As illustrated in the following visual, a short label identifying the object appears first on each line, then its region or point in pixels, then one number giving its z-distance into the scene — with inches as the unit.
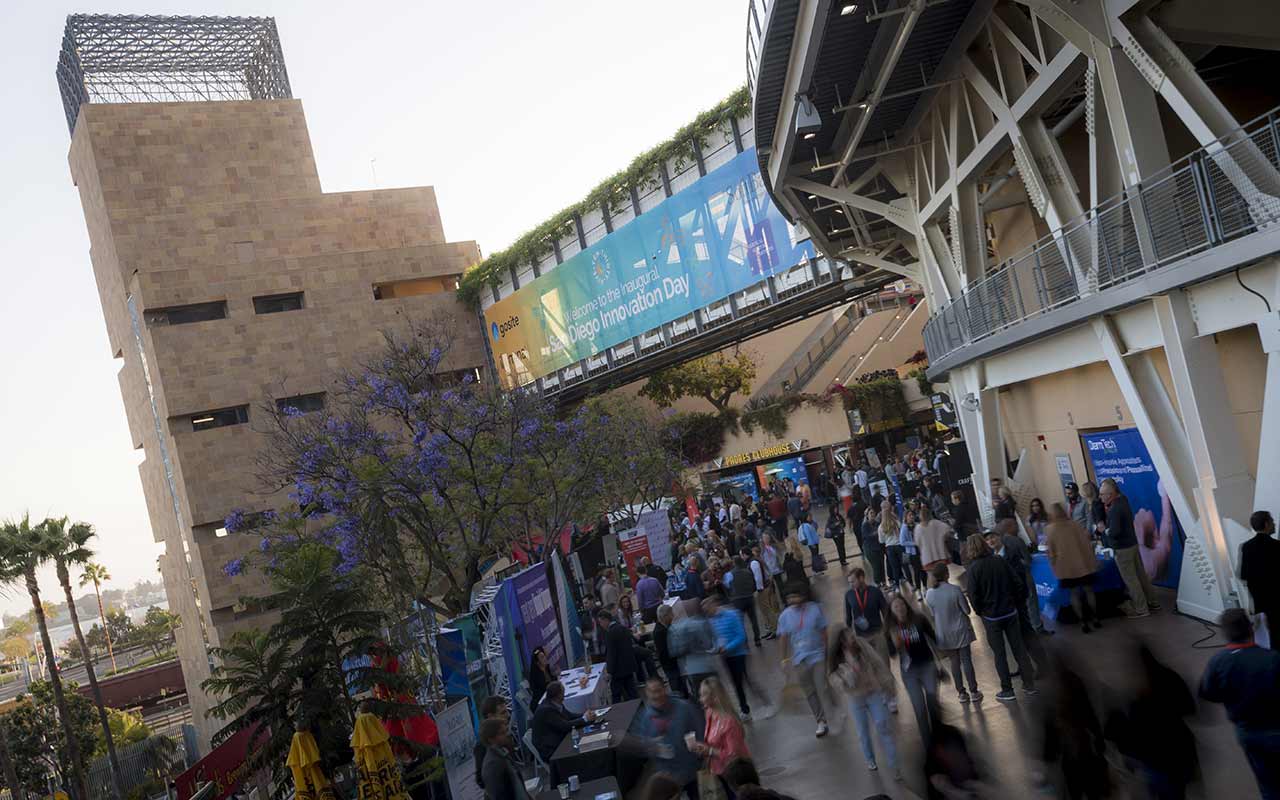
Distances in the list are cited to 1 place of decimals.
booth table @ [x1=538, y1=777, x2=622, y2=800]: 342.3
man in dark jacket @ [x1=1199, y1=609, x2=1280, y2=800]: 223.9
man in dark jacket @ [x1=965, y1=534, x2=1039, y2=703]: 384.2
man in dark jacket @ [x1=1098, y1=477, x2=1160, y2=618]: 459.8
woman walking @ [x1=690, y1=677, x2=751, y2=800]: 318.7
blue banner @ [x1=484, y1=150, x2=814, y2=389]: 1332.4
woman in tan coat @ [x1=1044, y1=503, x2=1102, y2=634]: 442.0
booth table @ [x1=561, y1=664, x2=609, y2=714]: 495.5
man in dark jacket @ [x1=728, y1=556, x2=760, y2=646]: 590.2
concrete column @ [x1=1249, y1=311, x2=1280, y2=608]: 341.4
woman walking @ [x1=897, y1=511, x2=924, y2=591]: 644.1
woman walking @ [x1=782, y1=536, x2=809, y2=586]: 599.8
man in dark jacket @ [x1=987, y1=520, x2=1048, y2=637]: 438.0
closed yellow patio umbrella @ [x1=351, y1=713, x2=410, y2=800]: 392.8
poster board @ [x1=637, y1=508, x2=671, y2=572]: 872.9
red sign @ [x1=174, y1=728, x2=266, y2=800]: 578.6
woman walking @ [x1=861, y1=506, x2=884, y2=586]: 677.9
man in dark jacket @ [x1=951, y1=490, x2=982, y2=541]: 751.1
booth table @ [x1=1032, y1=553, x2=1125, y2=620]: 468.8
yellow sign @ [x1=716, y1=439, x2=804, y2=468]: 1653.5
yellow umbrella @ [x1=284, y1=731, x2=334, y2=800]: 417.4
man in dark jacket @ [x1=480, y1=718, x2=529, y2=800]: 303.4
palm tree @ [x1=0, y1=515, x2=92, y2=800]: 1401.3
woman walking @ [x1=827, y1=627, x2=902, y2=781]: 343.0
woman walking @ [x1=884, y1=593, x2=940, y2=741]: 346.0
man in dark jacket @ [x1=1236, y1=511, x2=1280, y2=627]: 318.0
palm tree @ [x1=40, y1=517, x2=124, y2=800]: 1558.8
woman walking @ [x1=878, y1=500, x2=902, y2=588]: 644.7
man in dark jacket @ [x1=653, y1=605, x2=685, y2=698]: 514.6
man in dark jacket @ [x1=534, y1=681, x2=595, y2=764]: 395.5
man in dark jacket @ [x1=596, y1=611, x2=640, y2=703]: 514.0
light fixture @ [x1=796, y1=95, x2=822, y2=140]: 565.6
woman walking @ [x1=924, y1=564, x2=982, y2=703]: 382.9
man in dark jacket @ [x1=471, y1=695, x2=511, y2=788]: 332.2
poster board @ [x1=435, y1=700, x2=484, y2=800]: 396.2
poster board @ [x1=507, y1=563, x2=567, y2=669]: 535.4
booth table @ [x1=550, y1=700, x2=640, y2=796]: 369.1
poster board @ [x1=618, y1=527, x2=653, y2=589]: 864.9
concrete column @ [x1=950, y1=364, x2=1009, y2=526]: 768.9
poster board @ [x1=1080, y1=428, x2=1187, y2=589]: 478.6
